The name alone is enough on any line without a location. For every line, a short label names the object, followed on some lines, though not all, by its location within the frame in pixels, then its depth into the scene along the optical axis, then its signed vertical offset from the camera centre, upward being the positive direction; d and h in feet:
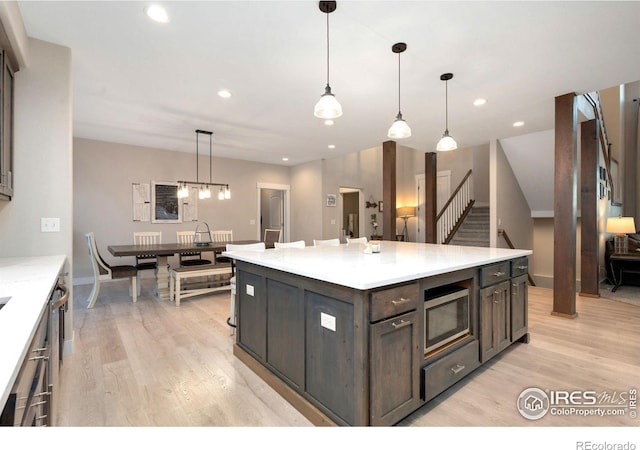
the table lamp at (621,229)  16.28 -0.32
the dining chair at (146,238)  18.07 -0.86
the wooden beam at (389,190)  17.30 +1.95
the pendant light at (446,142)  10.16 +2.81
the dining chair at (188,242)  16.53 -1.12
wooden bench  13.91 -2.44
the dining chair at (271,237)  20.77 -0.92
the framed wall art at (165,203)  20.38 +1.48
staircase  21.67 -0.48
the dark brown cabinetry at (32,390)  2.43 -1.64
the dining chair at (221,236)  20.63 -0.85
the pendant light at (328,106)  7.23 +2.86
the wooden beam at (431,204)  20.57 +1.34
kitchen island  5.18 -2.13
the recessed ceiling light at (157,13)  6.97 +5.01
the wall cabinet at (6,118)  6.62 +2.49
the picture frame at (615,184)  20.25 +2.79
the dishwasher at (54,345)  4.35 -2.25
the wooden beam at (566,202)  11.65 +0.84
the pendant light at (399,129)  8.79 +2.78
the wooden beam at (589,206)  14.19 +0.82
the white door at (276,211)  27.89 +1.23
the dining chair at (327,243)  12.11 -0.78
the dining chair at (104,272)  13.41 -2.25
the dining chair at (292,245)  10.10 -0.73
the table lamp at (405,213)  31.01 +1.10
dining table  14.25 -1.29
